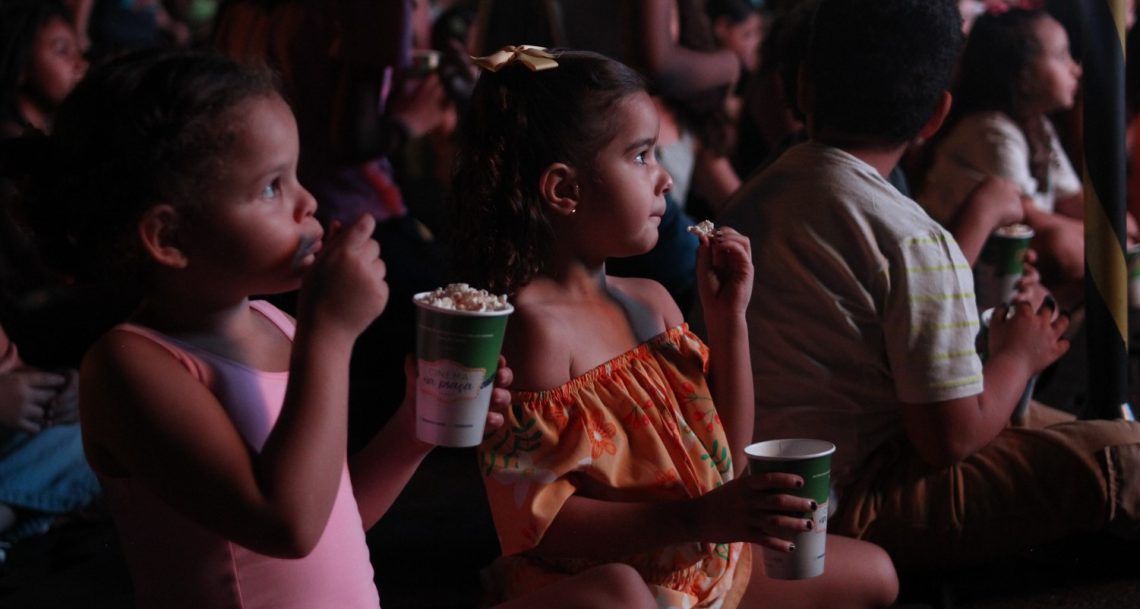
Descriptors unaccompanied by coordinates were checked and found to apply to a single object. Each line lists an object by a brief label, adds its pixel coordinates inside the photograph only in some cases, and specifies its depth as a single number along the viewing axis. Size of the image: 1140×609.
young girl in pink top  1.47
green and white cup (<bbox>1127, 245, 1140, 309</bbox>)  3.22
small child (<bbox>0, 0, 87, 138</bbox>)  4.10
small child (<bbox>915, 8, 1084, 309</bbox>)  3.91
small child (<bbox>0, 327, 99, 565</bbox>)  3.00
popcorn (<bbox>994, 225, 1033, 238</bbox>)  2.81
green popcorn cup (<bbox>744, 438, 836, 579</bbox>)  1.73
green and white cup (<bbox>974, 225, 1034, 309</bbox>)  2.82
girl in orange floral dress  1.87
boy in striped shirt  2.25
